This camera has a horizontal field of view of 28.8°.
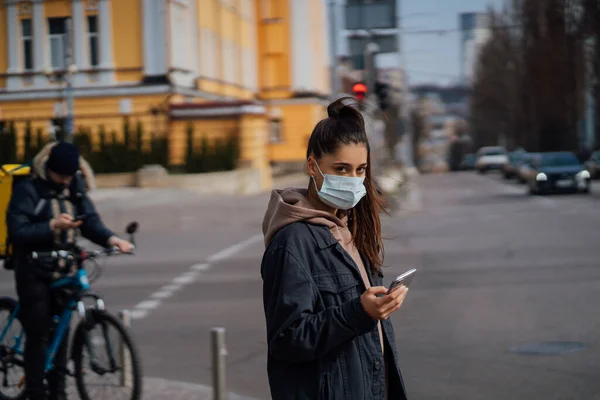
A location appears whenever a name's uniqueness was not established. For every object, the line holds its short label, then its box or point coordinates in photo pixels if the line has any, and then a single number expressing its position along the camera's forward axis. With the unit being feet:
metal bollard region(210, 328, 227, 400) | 19.17
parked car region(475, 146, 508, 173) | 257.96
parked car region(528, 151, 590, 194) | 123.13
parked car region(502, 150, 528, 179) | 192.08
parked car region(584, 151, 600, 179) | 174.91
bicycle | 21.89
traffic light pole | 87.56
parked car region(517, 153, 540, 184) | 135.41
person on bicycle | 22.03
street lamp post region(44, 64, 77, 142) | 113.72
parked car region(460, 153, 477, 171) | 351.46
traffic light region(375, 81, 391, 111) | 86.63
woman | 10.48
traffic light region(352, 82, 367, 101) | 72.49
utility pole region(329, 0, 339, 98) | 110.63
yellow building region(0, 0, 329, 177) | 111.86
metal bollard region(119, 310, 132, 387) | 21.86
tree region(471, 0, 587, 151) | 213.66
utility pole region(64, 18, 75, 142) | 112.28
